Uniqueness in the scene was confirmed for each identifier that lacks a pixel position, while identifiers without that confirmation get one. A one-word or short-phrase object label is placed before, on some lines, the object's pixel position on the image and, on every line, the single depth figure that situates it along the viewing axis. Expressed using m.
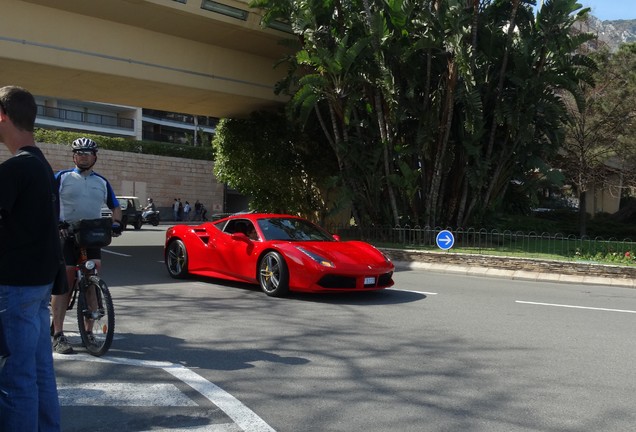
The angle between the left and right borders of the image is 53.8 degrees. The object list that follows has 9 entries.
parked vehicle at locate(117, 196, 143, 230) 32.12
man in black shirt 3.10
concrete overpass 15.26
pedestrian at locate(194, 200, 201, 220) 47.62
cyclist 6.05
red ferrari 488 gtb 9.04
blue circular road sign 14.16
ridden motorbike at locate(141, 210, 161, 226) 36.91
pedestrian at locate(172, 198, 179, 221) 45.00
